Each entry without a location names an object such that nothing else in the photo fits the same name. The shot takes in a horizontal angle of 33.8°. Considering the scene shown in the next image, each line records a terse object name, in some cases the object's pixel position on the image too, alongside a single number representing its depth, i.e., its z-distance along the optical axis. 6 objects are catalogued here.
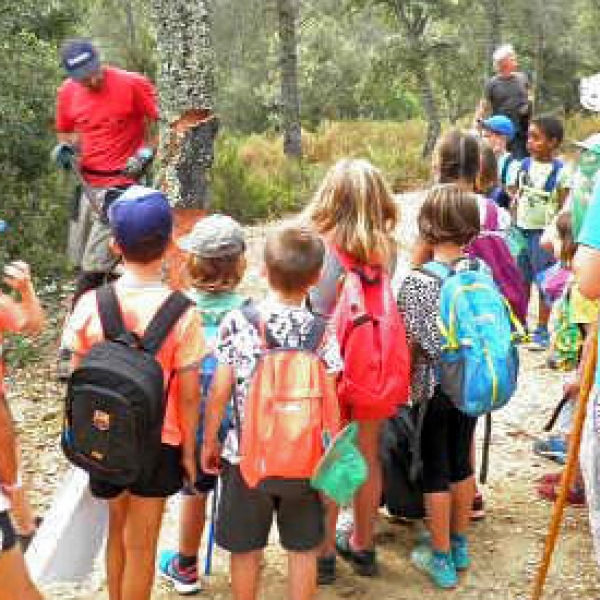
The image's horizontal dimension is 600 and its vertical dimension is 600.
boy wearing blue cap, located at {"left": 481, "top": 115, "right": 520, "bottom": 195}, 6.64
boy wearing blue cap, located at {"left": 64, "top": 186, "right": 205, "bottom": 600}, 3.12
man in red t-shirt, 6.36
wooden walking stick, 3.29
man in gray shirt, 9.09
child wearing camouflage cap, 3.40
